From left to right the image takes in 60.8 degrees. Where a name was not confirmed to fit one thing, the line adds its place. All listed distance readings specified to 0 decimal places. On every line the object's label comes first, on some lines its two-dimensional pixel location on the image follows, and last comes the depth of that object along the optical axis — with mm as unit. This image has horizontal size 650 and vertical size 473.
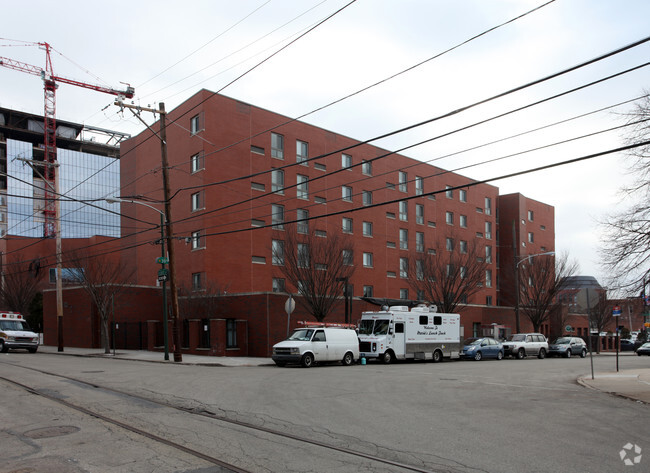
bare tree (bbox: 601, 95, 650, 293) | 15247
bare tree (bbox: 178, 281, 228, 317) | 32562
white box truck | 27203
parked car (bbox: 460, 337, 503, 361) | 32812
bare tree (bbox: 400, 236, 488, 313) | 38719
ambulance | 31391
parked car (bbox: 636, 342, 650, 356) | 47638
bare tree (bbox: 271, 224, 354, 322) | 30703
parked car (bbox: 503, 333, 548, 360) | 36125
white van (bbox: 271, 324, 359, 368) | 23797
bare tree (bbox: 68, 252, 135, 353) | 31766
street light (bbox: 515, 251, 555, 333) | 41031
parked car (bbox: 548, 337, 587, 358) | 39219
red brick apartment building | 37656
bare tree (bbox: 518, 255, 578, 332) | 47031
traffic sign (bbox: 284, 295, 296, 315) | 25872
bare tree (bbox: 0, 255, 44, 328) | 50281
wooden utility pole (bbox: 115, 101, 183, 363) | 25303
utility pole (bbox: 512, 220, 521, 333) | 41050
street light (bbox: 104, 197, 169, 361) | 26575
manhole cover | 8367
